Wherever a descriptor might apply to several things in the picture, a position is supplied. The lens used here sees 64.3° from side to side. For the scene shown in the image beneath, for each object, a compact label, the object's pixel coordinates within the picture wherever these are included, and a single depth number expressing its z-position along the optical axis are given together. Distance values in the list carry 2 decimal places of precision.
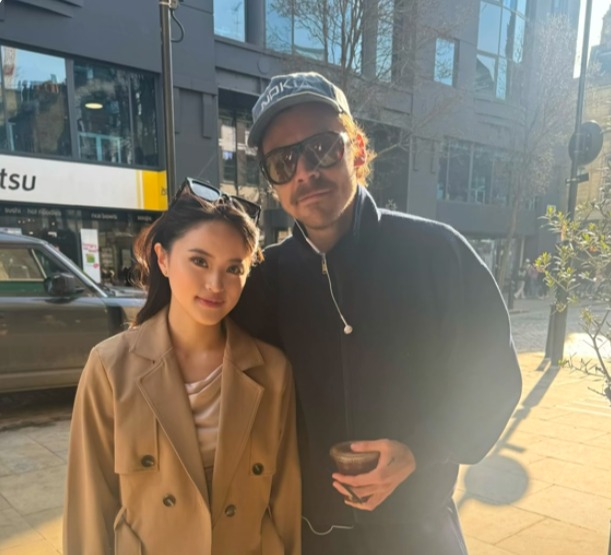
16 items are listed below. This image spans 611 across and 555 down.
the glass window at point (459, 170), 19.69
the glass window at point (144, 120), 11.91
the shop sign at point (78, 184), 10.29
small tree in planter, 2.49
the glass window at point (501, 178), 17.88
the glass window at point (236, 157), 14.46
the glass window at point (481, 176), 20.55
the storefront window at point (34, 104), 10.31
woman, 1.47
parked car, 5.27
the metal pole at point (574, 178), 7.53
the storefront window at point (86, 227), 10.72
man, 1.46
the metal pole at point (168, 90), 4.71
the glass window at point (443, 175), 19.06
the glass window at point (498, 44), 19.23
